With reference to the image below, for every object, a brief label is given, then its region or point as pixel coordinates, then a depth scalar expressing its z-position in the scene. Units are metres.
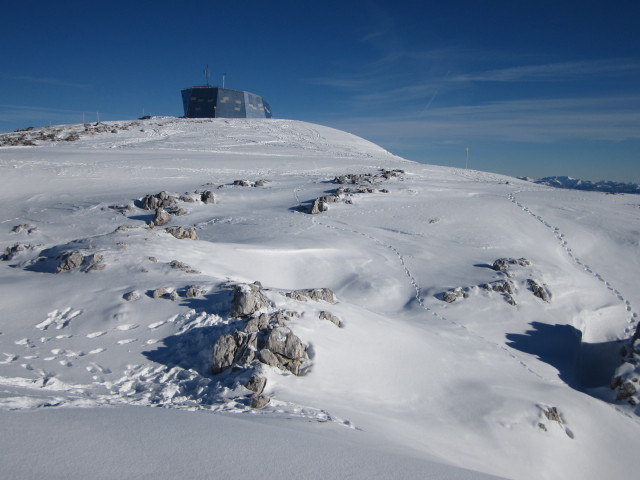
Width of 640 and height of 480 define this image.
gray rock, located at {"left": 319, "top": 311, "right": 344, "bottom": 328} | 8.62
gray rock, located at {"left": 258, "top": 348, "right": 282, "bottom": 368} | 7.23
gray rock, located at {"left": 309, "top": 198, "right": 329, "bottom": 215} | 17.66
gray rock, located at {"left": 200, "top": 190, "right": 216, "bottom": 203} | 18.50
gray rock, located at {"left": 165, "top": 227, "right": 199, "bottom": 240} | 13.17
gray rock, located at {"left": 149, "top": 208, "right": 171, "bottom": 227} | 15.93
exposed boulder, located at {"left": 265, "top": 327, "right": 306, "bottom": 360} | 7.40
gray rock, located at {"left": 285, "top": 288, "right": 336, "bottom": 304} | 9.16
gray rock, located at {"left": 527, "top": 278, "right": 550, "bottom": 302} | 12.38
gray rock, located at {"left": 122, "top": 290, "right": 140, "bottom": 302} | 8.77
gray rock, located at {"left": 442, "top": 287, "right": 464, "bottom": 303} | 11.96
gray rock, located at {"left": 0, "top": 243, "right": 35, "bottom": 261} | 12.25
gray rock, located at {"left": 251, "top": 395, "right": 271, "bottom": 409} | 6.25
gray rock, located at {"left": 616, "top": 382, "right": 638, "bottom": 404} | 8.60
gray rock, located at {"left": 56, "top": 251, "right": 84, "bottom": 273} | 10.26
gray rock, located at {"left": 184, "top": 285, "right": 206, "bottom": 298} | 8.97
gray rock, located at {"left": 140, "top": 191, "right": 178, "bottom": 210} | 17.55
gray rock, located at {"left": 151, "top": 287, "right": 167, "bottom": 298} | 8.94
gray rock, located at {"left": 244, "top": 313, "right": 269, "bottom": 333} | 7.77
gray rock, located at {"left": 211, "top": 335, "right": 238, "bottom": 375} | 7.20
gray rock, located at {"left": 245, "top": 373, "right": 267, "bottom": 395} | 6.64
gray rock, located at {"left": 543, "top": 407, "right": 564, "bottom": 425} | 7.47
